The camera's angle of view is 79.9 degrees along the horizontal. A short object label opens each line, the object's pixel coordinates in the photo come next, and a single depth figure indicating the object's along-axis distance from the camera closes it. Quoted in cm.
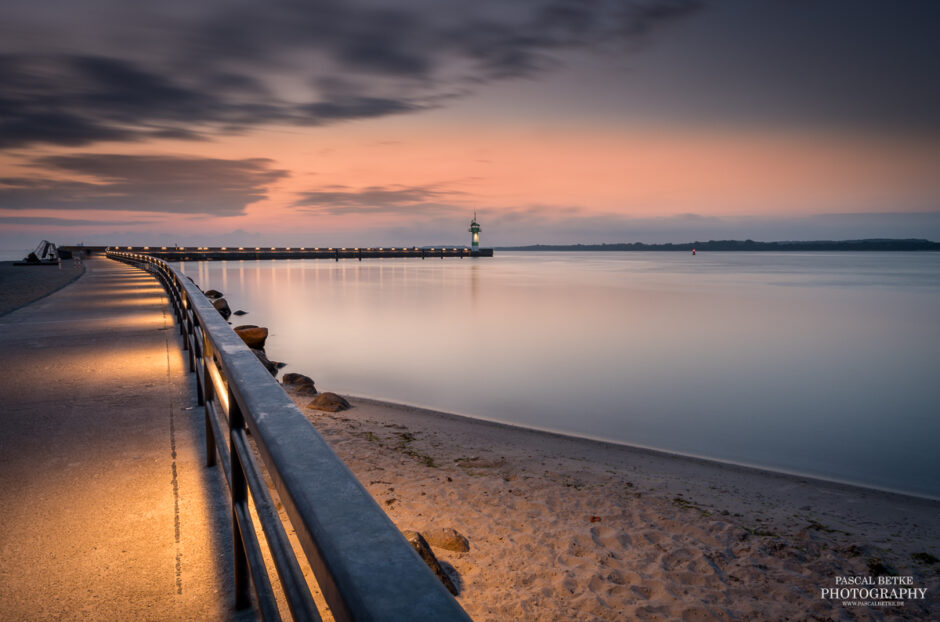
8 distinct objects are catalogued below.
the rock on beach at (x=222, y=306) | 2114
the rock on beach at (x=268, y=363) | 1266
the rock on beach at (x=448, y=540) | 539
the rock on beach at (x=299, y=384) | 1196
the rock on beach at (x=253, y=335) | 1495
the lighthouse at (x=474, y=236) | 17112
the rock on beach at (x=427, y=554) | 458
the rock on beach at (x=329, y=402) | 1062
